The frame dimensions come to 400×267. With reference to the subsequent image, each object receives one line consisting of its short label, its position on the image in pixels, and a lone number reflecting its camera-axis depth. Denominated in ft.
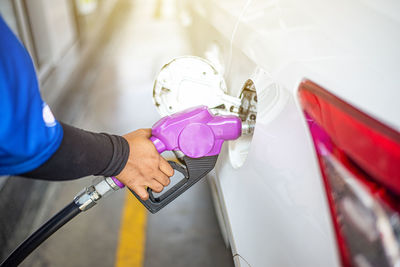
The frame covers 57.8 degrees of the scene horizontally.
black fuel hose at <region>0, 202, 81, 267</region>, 3.80
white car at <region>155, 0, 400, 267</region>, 1.70
